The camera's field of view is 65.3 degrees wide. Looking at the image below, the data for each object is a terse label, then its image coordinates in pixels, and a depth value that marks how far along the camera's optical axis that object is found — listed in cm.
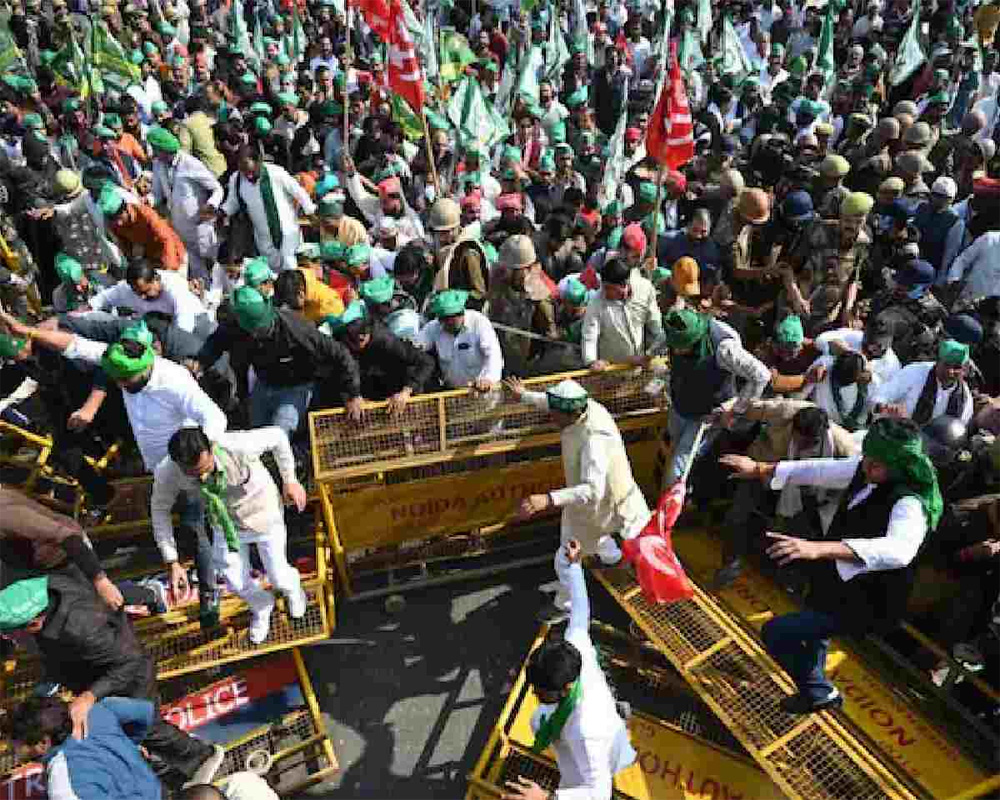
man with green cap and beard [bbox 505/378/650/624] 496
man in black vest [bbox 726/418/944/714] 369
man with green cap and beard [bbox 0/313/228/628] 479
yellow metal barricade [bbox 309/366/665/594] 564
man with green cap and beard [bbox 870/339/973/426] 535
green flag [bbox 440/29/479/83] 1198
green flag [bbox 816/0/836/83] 1288
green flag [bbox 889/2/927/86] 1267
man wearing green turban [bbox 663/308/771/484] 539
